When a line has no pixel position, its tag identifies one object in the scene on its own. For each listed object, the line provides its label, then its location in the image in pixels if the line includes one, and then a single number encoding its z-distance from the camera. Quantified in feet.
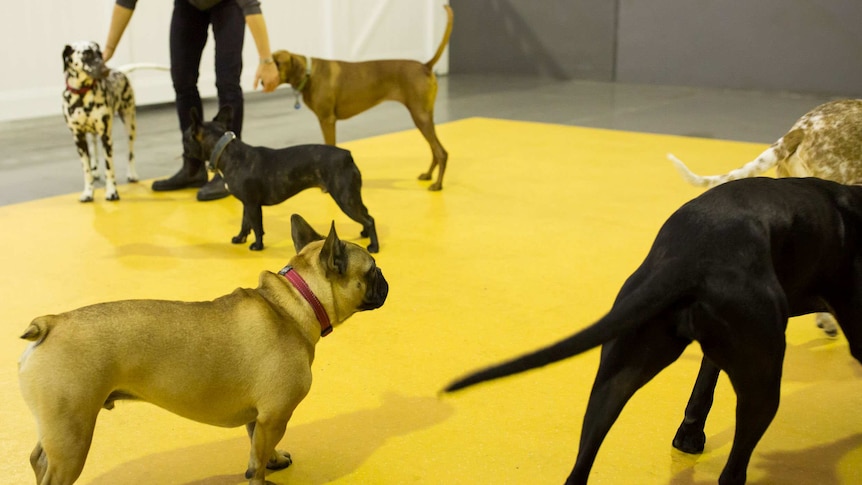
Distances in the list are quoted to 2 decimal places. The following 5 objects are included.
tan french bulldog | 6.22
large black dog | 5.98
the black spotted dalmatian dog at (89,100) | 16.80
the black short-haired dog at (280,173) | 13.96
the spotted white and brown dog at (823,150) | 10.83
